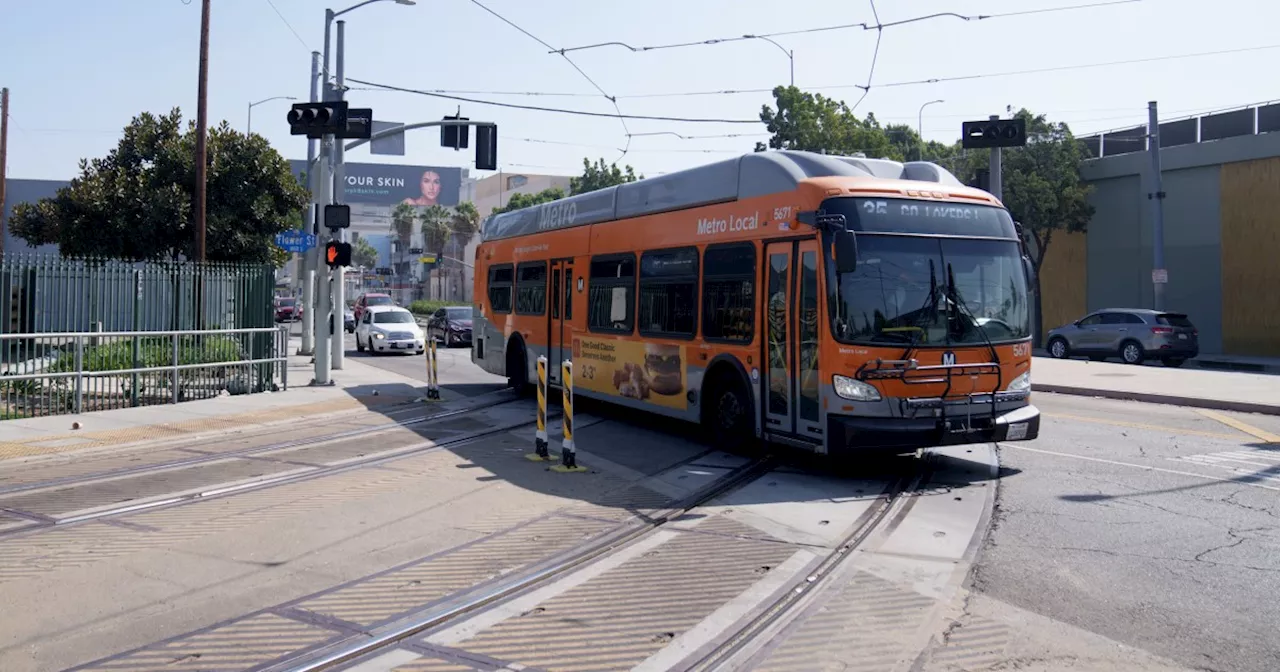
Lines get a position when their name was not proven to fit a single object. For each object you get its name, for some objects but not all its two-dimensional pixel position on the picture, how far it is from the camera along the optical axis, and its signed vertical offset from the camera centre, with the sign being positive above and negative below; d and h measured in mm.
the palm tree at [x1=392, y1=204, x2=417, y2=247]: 102125 +9373
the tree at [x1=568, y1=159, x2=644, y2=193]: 73312 +9883
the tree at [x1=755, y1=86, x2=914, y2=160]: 42250 +7922
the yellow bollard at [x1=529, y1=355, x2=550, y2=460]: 11828 -1204
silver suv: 29328 -450
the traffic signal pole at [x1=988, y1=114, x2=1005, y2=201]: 22875 +3308
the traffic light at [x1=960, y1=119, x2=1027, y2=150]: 21672 +3927
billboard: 86000 +10865
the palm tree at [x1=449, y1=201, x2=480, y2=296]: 91625 +8358
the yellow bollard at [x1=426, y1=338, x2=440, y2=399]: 18688 -1171
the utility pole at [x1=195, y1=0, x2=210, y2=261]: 21172 +3824
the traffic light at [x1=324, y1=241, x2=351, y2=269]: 19734 +1129
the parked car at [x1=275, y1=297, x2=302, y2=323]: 52016 +73
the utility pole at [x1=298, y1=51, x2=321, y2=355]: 22455 +1215
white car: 33344 -600
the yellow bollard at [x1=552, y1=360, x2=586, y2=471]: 11305 -1291
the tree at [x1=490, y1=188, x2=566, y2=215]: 75812 +8769
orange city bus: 10109 +122
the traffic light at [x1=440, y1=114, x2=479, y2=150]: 24031 +4162
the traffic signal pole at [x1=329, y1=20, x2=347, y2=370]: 23359 +958
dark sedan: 37562 -410
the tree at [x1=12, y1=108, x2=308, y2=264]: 24516 +2702
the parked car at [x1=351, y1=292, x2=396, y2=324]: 47294 +579
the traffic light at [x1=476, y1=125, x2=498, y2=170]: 24078 +3914
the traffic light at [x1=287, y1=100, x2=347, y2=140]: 18719 +3558
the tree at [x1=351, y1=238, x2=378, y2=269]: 131588 +7513
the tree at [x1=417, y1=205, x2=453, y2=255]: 90438 +7624
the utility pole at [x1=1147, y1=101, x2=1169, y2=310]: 32750 +3627
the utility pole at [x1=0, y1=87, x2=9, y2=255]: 36812 +6431
